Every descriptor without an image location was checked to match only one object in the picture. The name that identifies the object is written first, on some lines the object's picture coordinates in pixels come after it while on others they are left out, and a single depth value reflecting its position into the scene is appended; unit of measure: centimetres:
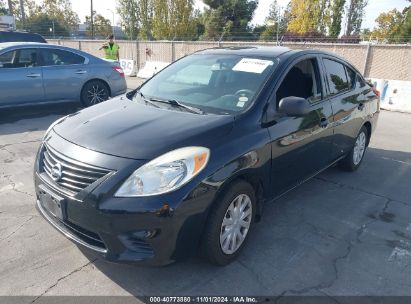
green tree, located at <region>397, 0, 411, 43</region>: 3195
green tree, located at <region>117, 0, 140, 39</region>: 3778
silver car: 734
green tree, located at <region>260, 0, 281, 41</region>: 4356
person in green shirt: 1345
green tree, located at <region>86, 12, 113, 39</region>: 6112
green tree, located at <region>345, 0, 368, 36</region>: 3723
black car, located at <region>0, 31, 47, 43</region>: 1162
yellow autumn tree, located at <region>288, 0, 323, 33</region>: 3055
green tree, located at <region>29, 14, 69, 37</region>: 5021
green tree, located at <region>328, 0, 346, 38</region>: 2947
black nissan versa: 248
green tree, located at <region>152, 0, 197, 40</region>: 3456
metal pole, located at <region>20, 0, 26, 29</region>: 3604
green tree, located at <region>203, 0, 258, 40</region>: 3991
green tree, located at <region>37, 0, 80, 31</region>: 5772
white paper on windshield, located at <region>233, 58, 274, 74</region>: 361
